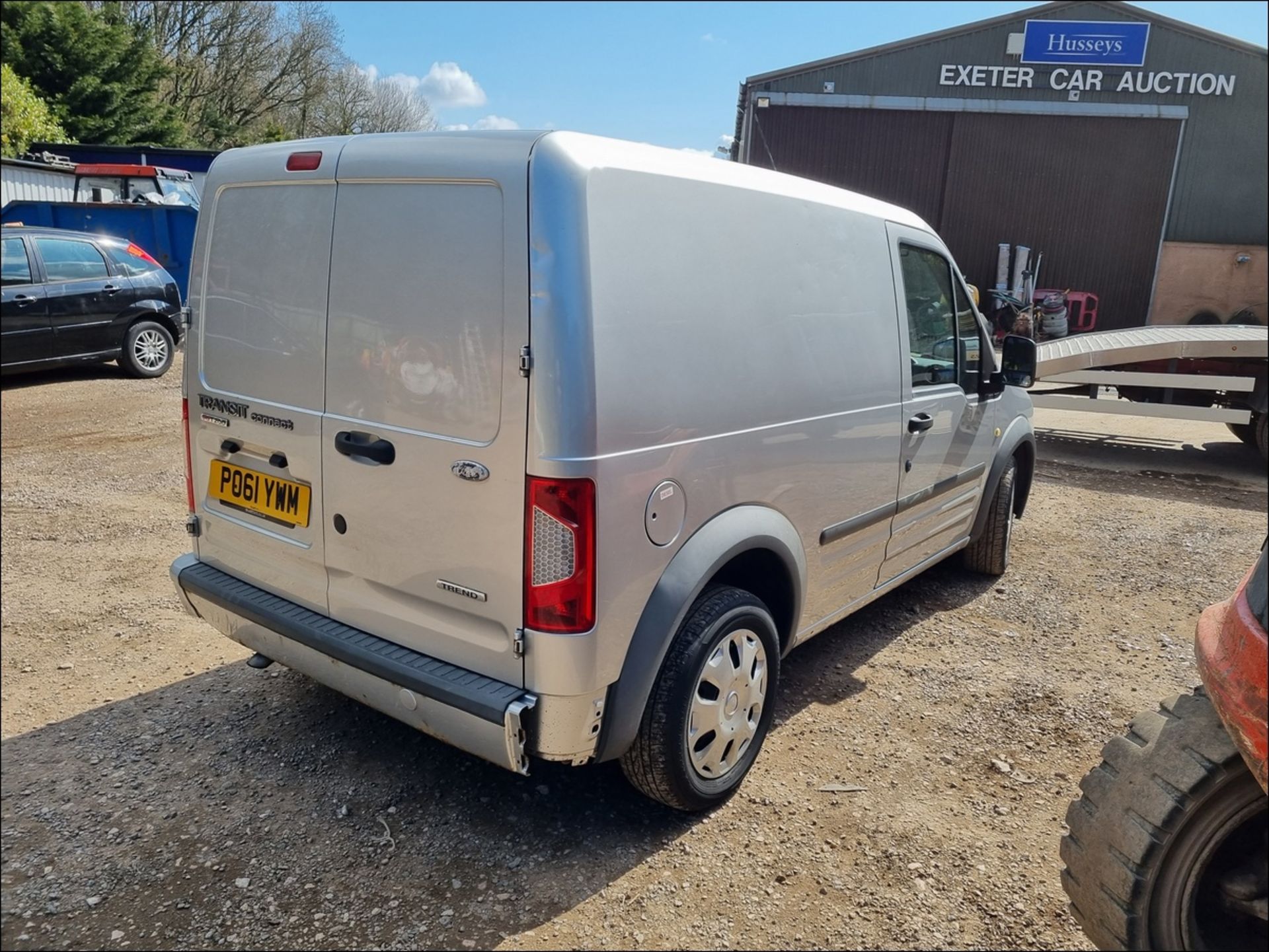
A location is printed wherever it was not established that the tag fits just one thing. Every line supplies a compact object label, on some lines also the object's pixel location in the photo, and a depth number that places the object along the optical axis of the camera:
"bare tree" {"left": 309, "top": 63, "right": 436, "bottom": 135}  35.56
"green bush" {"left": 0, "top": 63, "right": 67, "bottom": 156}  18.89
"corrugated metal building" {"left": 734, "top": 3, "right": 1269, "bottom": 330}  18.52
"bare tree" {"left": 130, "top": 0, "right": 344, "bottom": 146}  30.02
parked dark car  8.89
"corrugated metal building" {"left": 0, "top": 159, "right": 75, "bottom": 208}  15.26
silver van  2.28
